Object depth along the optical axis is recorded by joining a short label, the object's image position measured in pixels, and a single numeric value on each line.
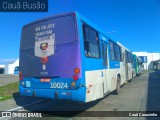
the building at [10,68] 40.92
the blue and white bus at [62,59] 4.38
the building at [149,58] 55.34
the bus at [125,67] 9.12
